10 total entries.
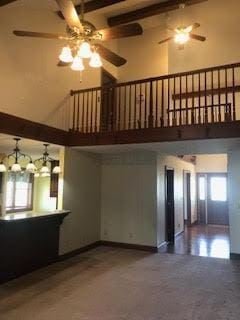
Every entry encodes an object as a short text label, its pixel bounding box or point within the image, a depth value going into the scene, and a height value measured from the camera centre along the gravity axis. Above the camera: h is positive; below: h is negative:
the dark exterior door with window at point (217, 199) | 10.36 -0.32
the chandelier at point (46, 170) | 5.40 +0.37
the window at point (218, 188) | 10.43 +0.09
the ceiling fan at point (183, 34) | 5.52 +3.14
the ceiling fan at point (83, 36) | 3.16 +1.79
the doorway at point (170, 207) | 7.36 -0.45
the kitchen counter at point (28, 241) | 4.35 -0.89
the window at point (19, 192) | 7.19 -0.08
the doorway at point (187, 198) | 9.52 -0.29
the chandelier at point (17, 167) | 4.81 +0.38
